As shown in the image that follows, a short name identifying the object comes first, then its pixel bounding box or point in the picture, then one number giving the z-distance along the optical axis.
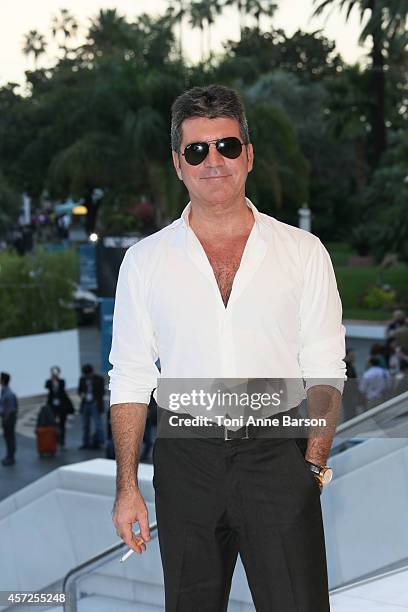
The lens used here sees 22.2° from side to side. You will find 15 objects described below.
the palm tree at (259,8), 65.81
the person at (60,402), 18.06
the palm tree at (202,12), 66.25
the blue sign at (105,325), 19.86
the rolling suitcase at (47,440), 17.70
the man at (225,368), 2.78
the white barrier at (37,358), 23.59
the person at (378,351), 15.76
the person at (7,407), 16.66
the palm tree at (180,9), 65.25
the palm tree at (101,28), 80.24
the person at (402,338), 17.23
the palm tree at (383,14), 19.17
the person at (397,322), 20.47
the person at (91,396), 17.50
